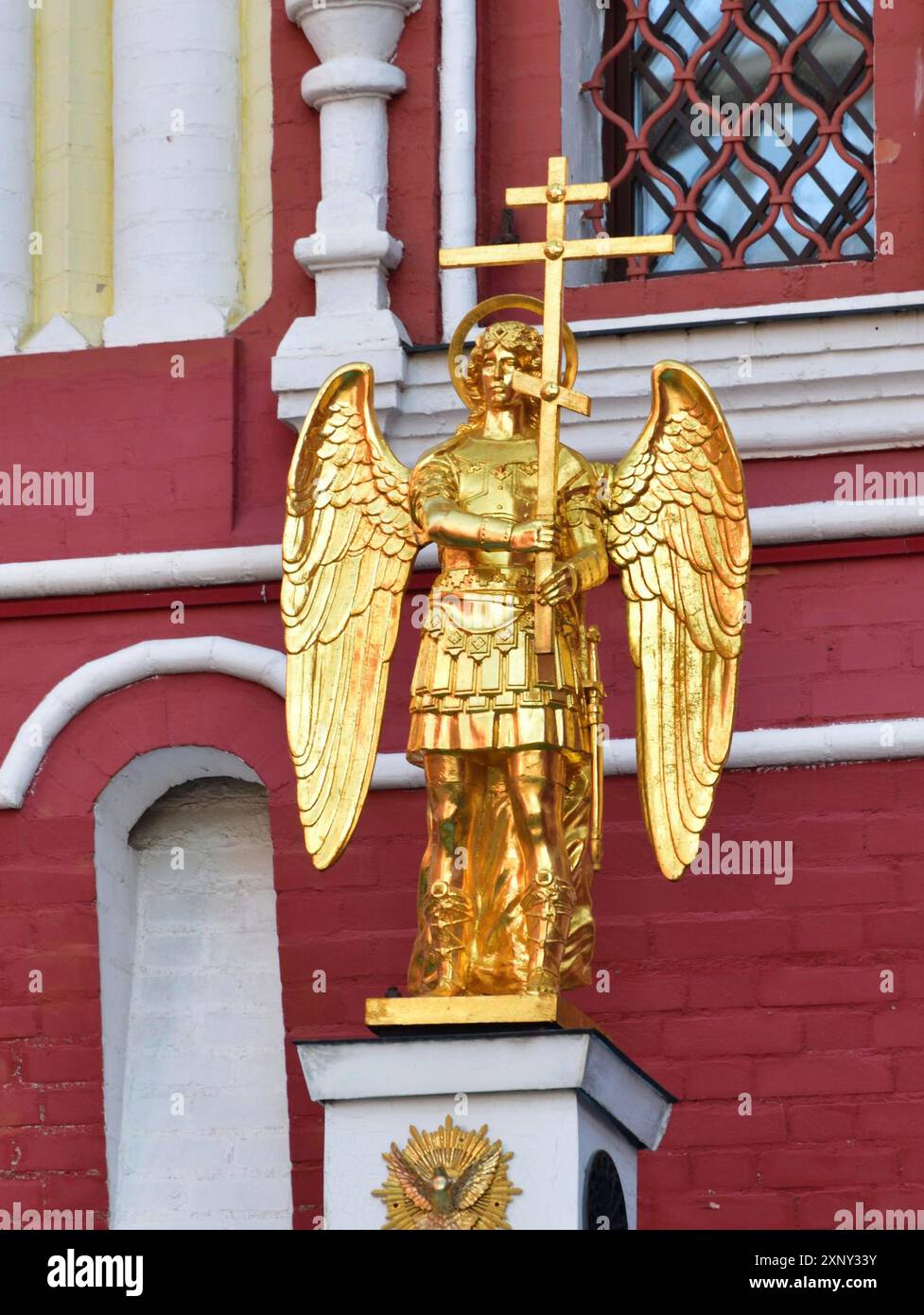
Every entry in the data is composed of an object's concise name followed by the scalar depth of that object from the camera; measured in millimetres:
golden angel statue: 18281
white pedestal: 17375
